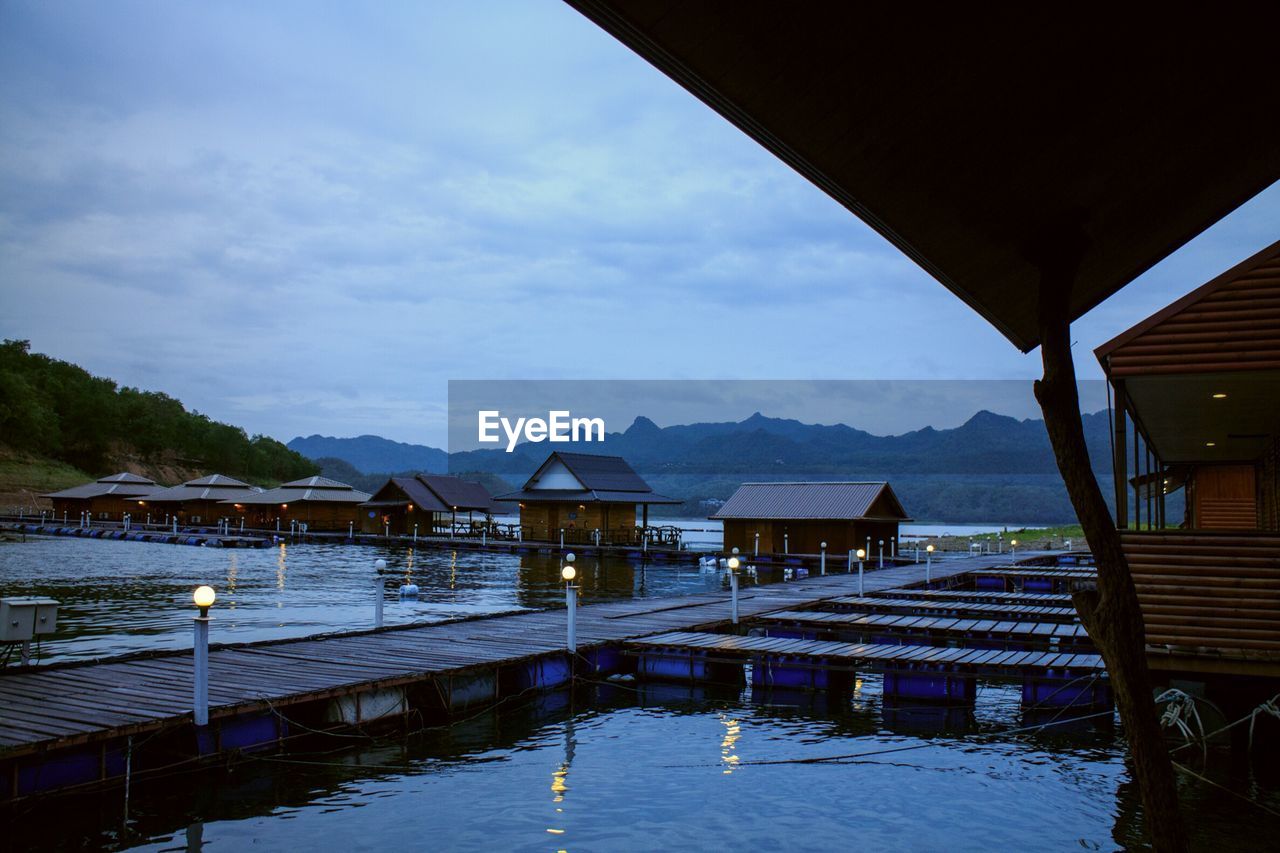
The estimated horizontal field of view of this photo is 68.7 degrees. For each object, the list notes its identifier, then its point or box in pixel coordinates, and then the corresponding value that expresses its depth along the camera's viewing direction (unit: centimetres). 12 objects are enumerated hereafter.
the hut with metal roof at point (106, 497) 7606
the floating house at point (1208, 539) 1073
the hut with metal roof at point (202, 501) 7300
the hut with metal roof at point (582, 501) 5506
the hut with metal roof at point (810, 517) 4478
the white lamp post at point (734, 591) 1991
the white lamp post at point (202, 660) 985
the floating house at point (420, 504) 6488
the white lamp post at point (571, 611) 1572
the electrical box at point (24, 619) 1137
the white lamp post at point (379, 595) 1728
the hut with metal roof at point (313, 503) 6900
